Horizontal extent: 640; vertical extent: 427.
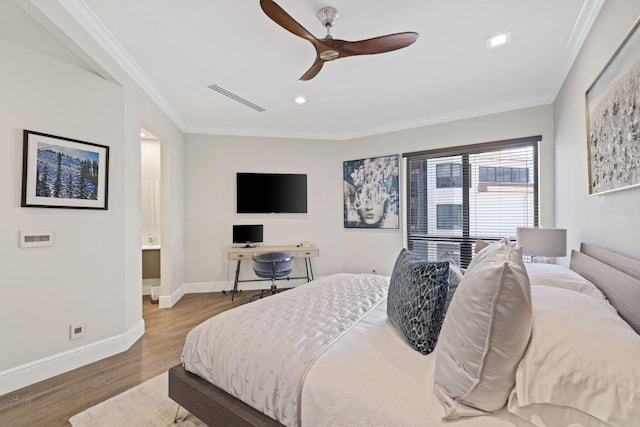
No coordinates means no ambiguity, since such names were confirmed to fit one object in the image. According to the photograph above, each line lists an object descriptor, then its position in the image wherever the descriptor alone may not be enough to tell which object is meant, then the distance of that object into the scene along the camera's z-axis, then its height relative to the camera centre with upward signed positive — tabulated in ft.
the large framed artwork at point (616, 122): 4.59 +1.76
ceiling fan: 6.15 +4.05
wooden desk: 13.58 -1.85
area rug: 5.52 -4.08
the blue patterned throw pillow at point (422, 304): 4.17 -1.38
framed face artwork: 14.69 +1.19
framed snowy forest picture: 6.86 +1.11
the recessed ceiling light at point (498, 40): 7.51 +4.76
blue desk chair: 12.36 -2.27
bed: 2.60 -1.97
